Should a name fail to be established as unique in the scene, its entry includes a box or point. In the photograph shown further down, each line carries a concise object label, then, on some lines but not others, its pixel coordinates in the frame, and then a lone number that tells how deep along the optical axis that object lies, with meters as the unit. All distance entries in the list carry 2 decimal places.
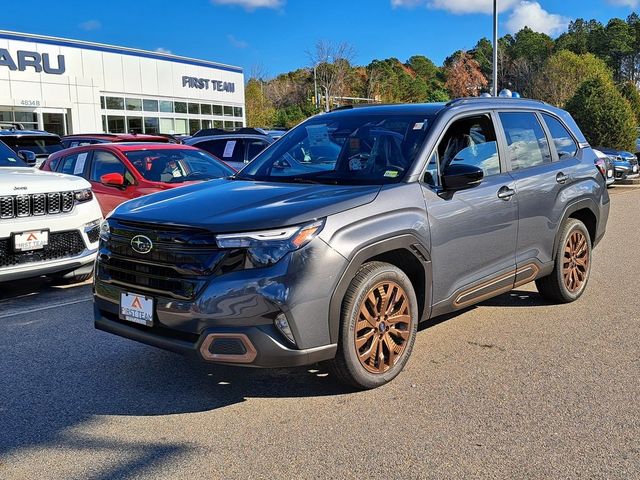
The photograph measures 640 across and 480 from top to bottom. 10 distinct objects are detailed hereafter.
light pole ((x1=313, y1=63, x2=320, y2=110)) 48.79
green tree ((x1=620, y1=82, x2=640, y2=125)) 45.97
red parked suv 8.37
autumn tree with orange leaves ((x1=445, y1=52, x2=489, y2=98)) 68.56
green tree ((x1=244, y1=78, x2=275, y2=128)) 50.50
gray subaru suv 3.46
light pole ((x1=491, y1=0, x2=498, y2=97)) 20.88
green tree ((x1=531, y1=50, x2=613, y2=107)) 43.69
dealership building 30.66
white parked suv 6.07
